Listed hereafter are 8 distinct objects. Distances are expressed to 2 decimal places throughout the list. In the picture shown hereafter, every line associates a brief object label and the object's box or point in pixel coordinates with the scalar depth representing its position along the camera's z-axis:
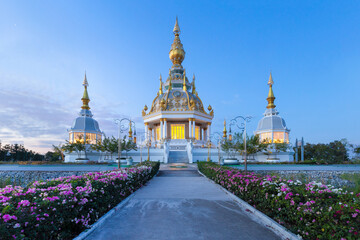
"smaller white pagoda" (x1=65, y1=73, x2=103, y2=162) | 33.19
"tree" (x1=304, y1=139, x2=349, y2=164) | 44.07
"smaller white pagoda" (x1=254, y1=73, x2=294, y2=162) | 33.09
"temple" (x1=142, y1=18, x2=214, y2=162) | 41.03
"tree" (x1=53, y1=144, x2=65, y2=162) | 38.31
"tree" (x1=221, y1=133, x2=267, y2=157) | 27.59
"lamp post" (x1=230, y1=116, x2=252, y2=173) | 16.12
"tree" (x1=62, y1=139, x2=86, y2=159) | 30.39
